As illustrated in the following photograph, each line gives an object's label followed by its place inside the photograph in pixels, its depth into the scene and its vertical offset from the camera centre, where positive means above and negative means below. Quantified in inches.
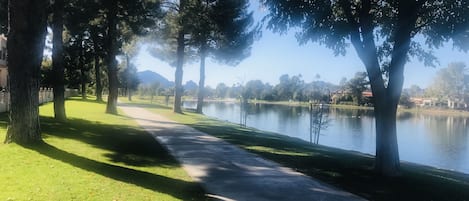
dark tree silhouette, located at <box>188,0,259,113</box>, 1204.5 +185.6
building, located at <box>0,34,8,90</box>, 1803.0 +124.0
